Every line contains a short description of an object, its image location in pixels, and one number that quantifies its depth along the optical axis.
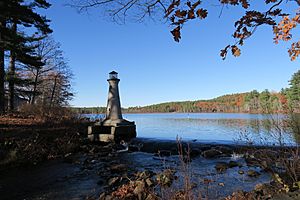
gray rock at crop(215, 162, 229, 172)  8.36
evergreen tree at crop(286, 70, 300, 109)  41.62
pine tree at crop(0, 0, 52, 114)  15.60
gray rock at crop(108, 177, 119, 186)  7.10
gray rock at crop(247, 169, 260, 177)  7.69
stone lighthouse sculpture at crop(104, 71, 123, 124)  15.26
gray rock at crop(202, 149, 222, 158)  10.87
